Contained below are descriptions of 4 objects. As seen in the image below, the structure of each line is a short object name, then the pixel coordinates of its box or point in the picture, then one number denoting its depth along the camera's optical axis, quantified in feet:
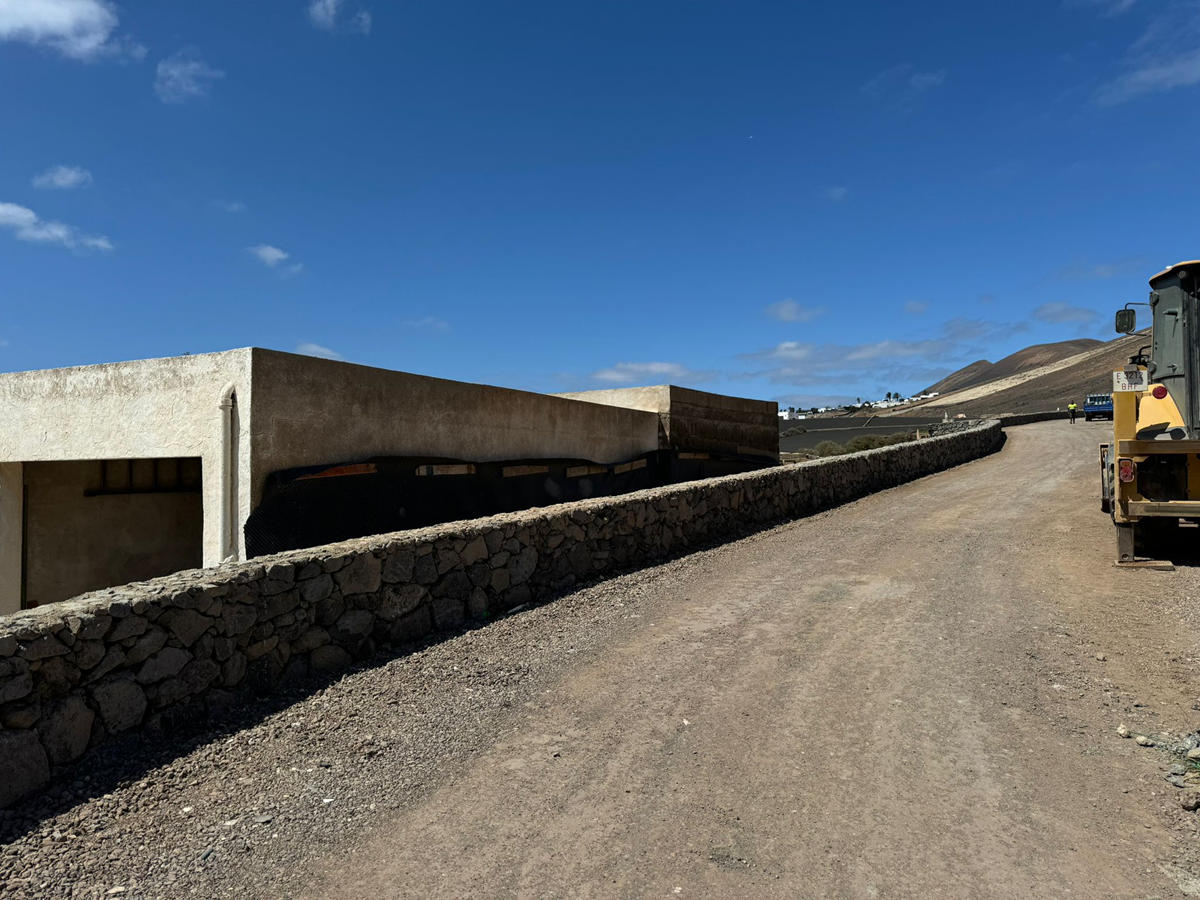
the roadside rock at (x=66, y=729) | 12.09
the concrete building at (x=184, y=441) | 25.27
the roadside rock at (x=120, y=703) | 12.98
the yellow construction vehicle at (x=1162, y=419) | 27.32
